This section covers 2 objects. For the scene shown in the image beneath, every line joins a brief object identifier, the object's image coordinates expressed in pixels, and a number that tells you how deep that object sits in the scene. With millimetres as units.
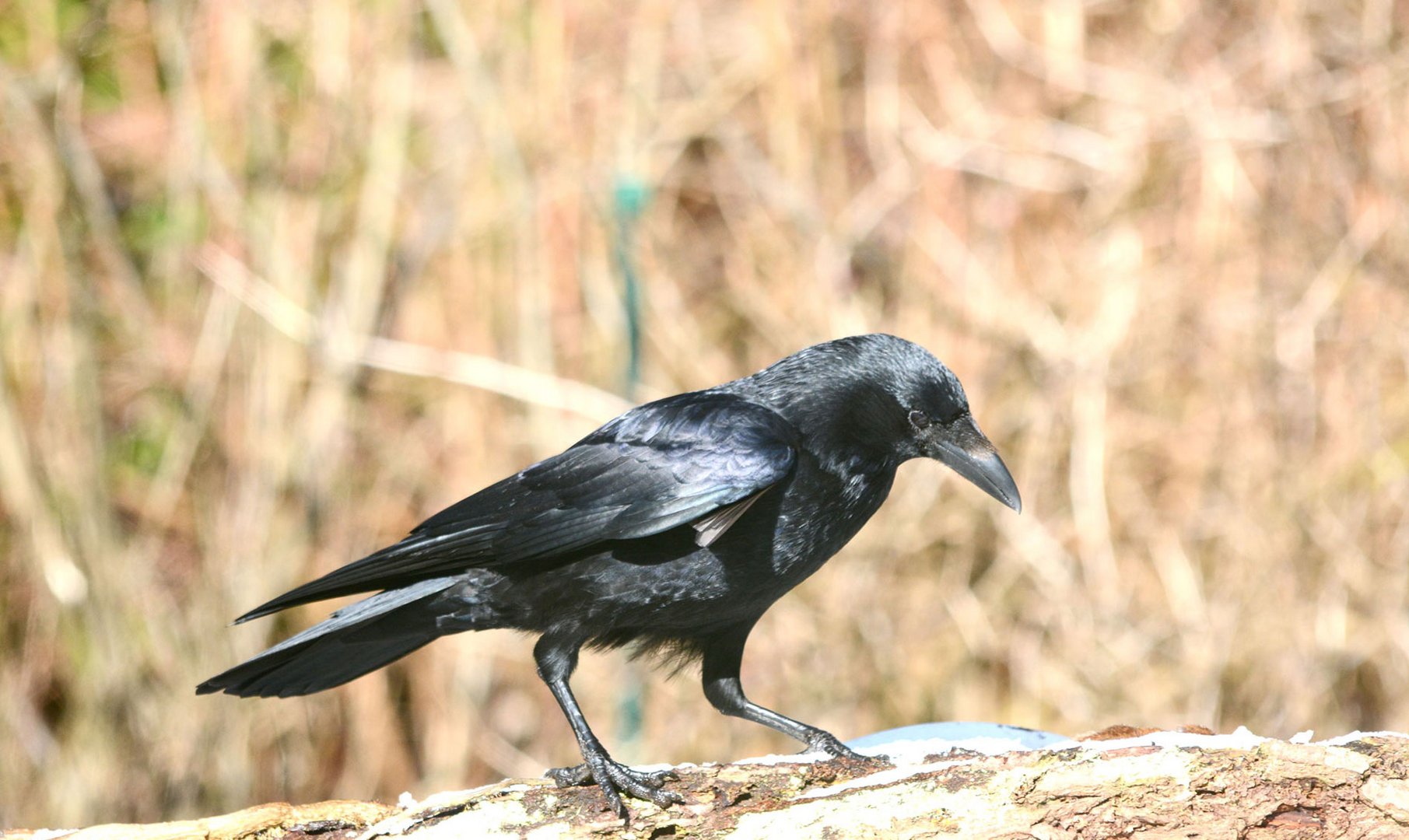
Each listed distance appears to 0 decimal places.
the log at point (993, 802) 5234
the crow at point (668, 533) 6551
